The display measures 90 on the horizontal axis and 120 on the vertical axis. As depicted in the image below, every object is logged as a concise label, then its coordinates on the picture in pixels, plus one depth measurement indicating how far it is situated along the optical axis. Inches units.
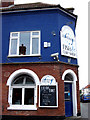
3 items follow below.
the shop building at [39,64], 382.9
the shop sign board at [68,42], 424.7
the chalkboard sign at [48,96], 377.1
